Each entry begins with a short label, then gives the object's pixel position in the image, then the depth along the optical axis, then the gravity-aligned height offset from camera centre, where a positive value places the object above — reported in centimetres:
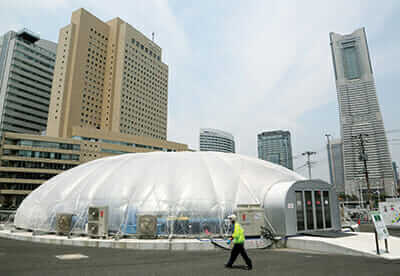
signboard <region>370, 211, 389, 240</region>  1180 -108
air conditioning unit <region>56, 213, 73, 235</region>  1639 -158
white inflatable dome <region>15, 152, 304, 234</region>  1594 +52
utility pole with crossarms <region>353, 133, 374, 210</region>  3576 +687
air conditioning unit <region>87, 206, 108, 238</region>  1534 -133
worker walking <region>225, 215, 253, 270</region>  873 -151
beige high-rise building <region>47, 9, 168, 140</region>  9812 +4824
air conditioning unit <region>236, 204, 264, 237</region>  1545 -113
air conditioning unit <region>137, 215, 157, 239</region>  1495 -157
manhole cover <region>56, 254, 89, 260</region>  1087 -240
